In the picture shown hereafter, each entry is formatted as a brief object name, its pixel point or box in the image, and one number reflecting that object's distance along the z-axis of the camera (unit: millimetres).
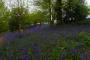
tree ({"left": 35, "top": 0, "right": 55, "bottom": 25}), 8152
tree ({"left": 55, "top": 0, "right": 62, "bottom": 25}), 8241
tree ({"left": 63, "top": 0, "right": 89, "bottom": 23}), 8425
